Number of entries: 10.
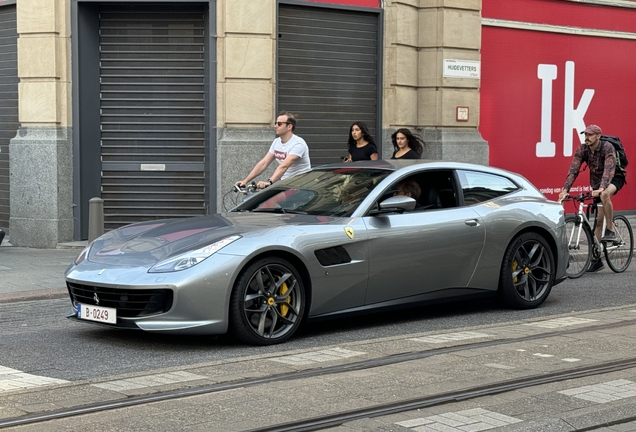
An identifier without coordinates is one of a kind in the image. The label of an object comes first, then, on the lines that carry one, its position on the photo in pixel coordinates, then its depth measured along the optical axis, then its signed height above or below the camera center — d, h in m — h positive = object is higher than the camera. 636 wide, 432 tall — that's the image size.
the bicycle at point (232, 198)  14.89 -0.93
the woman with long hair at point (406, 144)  11.90 -0.11
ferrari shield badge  8.22 -0.74
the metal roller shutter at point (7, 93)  15.73 +0.53
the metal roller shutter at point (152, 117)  15.30 +0.19
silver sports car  7.53 -0.91
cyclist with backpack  12.23 -0.41
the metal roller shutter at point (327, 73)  15.93 +0.91
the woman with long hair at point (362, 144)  12.85 -0.13
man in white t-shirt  11.84 -0.22
